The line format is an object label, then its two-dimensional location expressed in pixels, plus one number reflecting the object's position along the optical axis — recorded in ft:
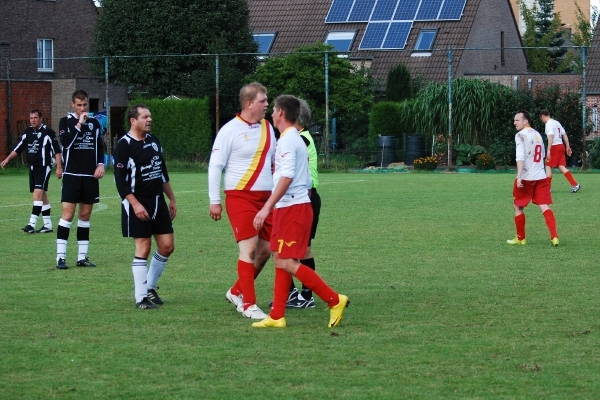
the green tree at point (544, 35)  232.12
